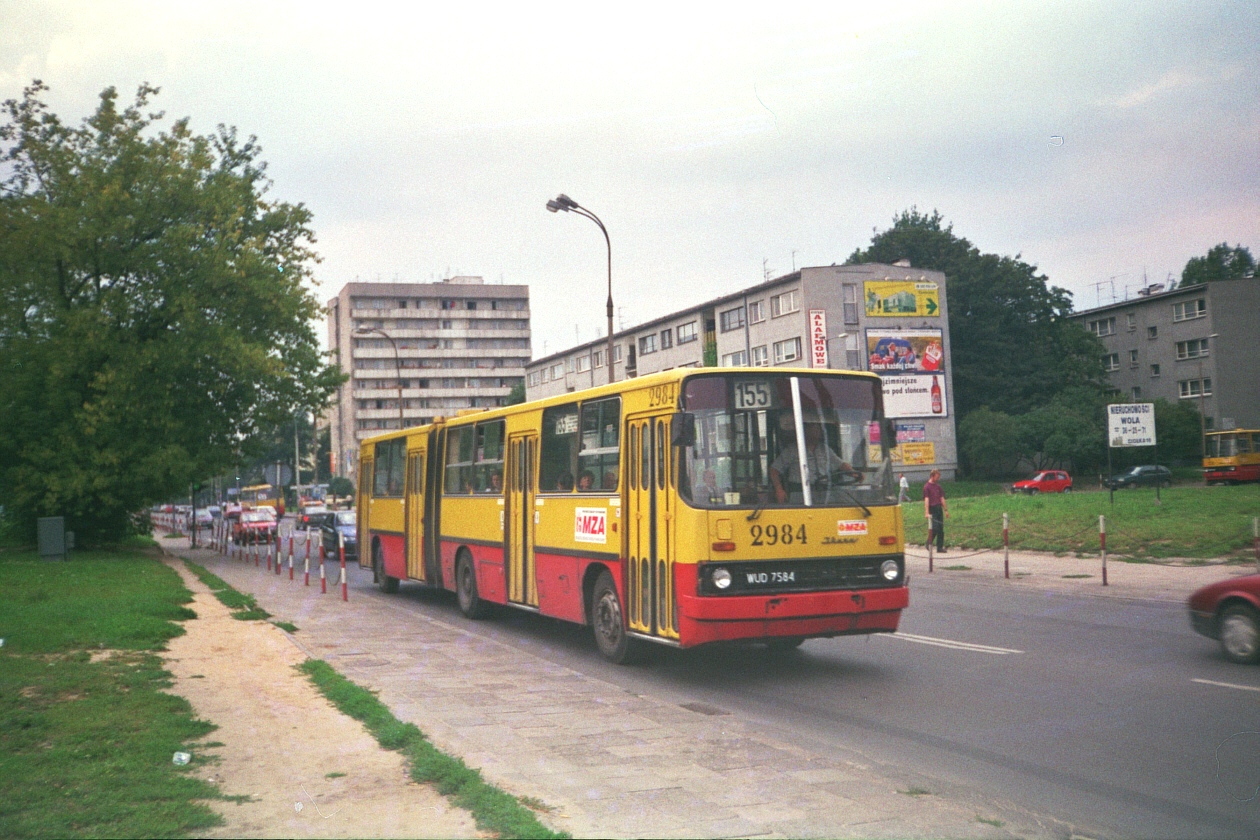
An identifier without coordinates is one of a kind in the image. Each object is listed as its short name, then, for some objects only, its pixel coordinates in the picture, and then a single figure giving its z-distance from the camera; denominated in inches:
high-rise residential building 5113.2
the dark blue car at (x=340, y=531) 1304.1
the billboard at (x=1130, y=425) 1053.8
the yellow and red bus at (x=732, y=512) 383.6
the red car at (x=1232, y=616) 386.0
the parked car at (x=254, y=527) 1745.8
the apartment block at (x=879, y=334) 2495.1
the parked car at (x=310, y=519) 1849.3
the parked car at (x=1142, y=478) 2389.9
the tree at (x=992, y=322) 2891.2
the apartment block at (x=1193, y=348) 2815.0
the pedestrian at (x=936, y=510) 992.2
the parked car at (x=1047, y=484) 2397.9
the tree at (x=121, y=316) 1211.9
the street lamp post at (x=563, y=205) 1038.3
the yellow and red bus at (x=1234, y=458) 2119.8
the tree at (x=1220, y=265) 3319.4
